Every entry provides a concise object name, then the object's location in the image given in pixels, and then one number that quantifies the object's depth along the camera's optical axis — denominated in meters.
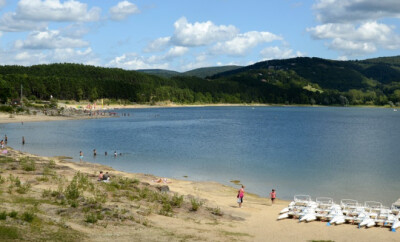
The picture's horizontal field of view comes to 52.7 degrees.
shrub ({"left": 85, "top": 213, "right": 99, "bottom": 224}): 21.55
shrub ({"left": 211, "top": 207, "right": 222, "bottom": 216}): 27.55
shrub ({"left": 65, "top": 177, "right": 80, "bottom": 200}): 25.81
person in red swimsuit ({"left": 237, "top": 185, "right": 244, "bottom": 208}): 30.80
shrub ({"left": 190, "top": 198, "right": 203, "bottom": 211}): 27.31
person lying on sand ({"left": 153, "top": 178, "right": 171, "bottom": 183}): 39.62
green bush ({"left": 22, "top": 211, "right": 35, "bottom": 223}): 19.98
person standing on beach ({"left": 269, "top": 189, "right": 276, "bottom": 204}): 33.40
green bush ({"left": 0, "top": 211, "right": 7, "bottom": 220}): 19.45
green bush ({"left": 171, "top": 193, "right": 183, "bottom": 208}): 27.98
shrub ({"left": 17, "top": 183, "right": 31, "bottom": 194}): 26.15
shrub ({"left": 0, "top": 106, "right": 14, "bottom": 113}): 134.45
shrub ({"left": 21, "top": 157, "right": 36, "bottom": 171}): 35.75
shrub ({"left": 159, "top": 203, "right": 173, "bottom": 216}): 25.73
